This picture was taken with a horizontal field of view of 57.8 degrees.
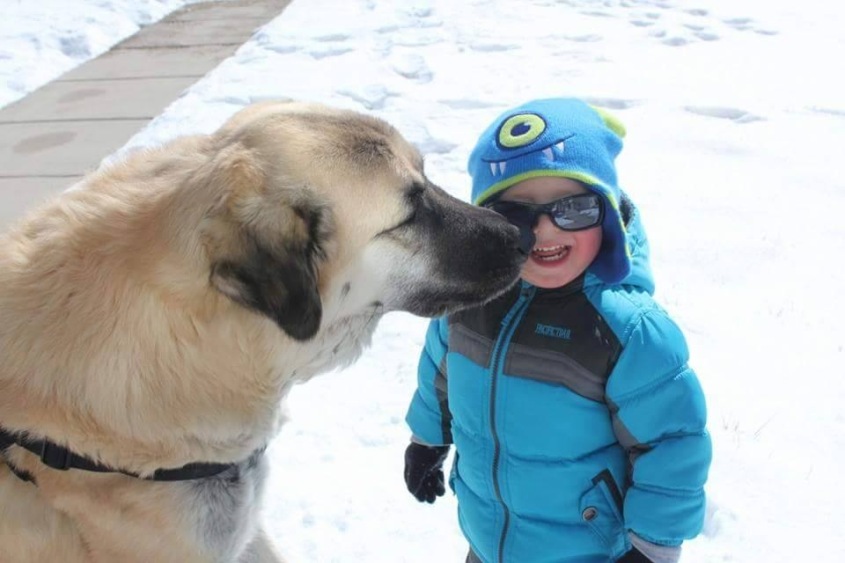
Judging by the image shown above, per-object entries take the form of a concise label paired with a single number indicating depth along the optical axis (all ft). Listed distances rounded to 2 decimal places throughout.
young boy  6.04
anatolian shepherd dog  5.82
